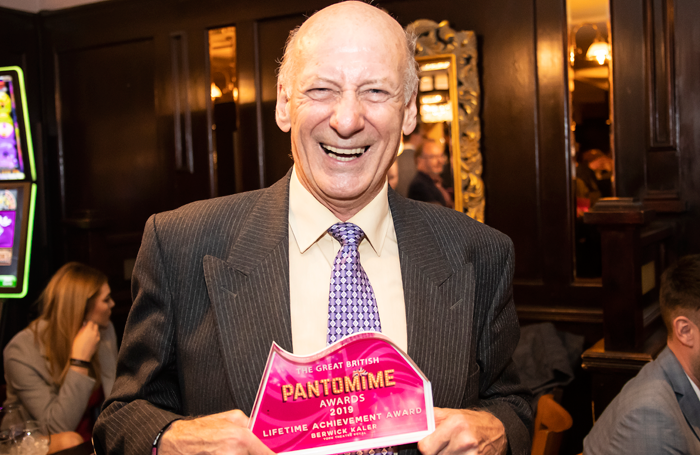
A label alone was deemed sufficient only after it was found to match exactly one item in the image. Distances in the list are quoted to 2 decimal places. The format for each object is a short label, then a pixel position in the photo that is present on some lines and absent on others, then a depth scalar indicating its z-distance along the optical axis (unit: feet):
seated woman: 9.93
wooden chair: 7.11
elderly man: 3.74
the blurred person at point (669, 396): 6.31
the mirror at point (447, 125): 12.34
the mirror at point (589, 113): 11.50
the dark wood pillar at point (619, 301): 8.70
